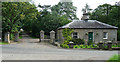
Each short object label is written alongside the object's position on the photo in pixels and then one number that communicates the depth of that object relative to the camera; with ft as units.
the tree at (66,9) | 130.11
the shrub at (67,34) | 58.00
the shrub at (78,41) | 60.38
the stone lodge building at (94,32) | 67.08
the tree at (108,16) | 94.81
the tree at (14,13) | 71.87
